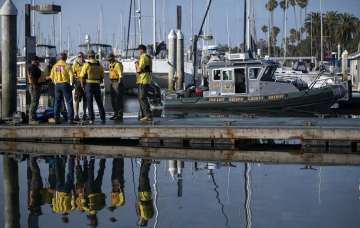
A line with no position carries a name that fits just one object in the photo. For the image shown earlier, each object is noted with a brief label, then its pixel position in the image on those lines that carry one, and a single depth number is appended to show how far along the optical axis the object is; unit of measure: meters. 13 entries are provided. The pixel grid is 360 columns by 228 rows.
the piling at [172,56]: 35.06
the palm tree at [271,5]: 88.50
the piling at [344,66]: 34.20
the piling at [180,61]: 35.22
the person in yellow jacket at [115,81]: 14.41
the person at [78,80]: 14.82
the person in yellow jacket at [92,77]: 14.11
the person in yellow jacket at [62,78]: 14.11
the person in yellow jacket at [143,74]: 13.66
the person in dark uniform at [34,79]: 14.44
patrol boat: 24.95
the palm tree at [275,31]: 98.68
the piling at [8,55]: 15.20
